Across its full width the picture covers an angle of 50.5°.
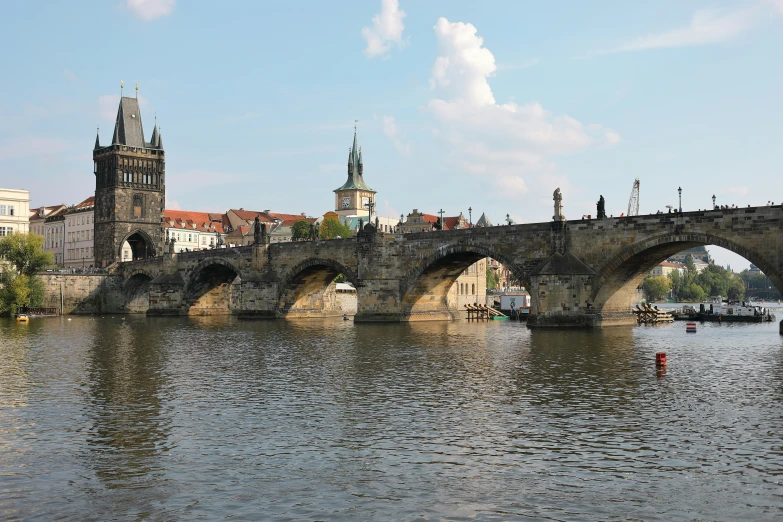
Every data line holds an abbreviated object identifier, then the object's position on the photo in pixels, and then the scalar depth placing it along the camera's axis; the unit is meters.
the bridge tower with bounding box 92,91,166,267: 117.56
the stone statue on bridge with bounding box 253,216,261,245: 83.58
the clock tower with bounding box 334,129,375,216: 187.00
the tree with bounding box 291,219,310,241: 128.38
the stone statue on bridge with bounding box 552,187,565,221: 55.25
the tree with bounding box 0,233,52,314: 82.19
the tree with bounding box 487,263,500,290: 161.18
